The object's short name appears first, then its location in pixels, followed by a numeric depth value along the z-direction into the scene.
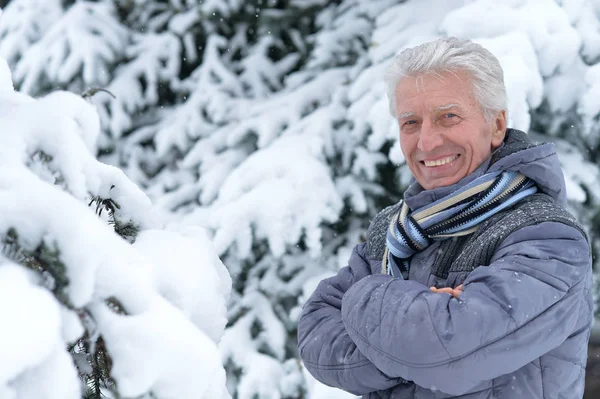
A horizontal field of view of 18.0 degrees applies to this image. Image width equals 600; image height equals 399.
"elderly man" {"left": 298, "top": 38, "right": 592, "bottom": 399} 2.84
